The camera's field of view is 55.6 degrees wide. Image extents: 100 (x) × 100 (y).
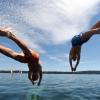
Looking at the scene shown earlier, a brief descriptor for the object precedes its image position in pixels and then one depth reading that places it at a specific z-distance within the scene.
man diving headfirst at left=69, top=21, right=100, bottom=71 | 4.11
